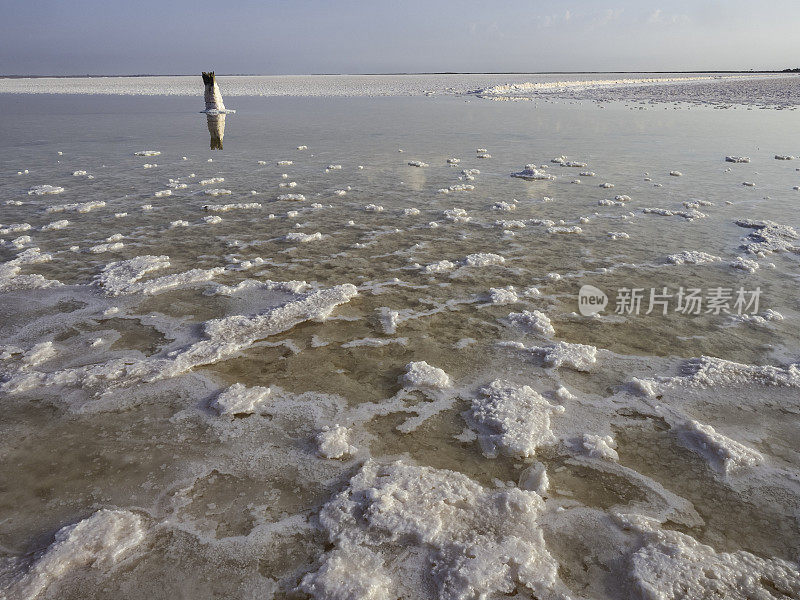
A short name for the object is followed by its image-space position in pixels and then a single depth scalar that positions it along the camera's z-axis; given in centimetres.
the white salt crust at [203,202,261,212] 834
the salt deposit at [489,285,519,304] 495
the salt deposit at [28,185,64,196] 924
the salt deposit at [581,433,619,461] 289
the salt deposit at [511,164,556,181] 1066
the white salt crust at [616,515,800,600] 212
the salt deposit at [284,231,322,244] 682
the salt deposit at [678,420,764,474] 283
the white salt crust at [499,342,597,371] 382
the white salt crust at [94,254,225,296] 514
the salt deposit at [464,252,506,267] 596
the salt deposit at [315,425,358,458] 290
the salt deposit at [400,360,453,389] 357
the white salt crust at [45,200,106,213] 818
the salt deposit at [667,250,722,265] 594
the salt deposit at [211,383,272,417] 328
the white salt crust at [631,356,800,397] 355
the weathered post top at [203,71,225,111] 2472
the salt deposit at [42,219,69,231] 722
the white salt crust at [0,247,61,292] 520
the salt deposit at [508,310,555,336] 436
